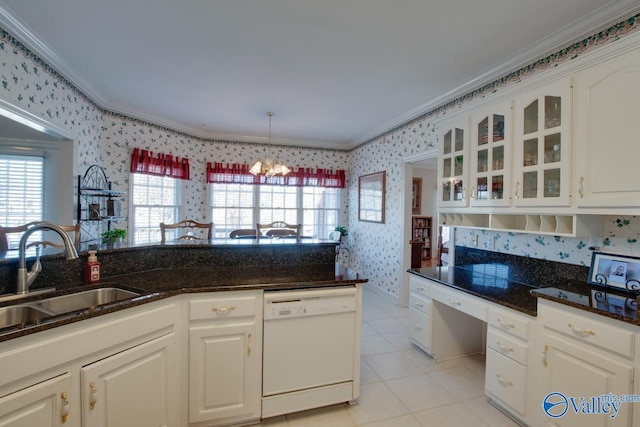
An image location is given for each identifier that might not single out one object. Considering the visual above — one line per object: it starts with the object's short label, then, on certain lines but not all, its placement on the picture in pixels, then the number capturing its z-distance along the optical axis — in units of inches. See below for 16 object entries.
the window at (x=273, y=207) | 207.9
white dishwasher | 74.2
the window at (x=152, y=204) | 165.8
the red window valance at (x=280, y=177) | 200.8
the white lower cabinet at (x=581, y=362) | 56.3
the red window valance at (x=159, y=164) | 159.3
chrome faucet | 56.8
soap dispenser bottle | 71.2
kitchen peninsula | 47.9
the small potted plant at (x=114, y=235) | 120.4
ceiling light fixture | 154.6
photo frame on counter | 70.2
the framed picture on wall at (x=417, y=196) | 304.4
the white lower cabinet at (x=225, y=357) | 68.9
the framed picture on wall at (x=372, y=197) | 183.9
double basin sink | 56.3
